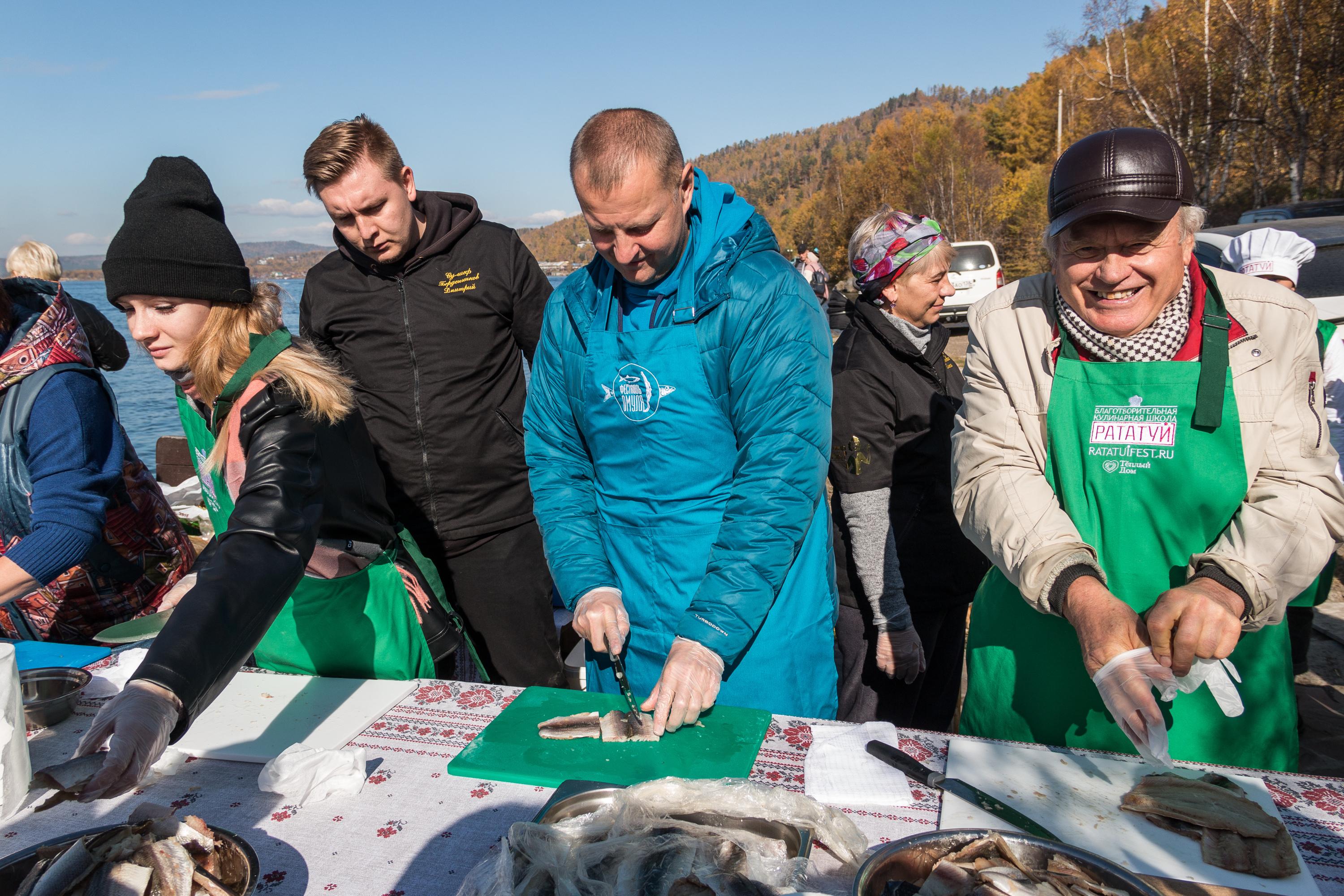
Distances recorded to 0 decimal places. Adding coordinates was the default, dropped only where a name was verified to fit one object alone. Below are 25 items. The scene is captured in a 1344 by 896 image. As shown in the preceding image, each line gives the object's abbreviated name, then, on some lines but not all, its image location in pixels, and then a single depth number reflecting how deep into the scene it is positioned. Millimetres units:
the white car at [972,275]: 16969
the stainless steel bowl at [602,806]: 1206
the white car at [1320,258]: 4996
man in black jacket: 3227
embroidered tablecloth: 1283
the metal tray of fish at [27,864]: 1113
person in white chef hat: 3537
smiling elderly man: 1533
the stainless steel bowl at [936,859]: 1007
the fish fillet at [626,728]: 1645
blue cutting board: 2312
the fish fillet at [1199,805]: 1237
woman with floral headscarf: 2760
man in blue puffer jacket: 1812
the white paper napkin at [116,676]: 2080
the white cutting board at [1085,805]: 1214
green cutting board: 1524
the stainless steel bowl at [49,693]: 1871
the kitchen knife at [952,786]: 1280
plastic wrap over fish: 1070
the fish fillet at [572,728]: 1649
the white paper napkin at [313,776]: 1507
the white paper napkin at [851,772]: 1418
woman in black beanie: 1538
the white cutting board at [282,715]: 1729
